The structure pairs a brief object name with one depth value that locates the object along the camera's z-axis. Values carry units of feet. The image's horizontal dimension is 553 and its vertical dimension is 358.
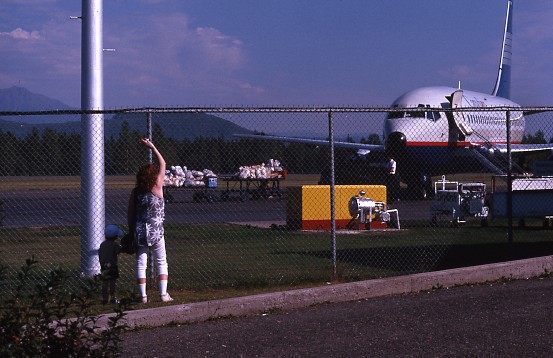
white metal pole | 36.42
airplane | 107.55
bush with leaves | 15.89
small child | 32.48
